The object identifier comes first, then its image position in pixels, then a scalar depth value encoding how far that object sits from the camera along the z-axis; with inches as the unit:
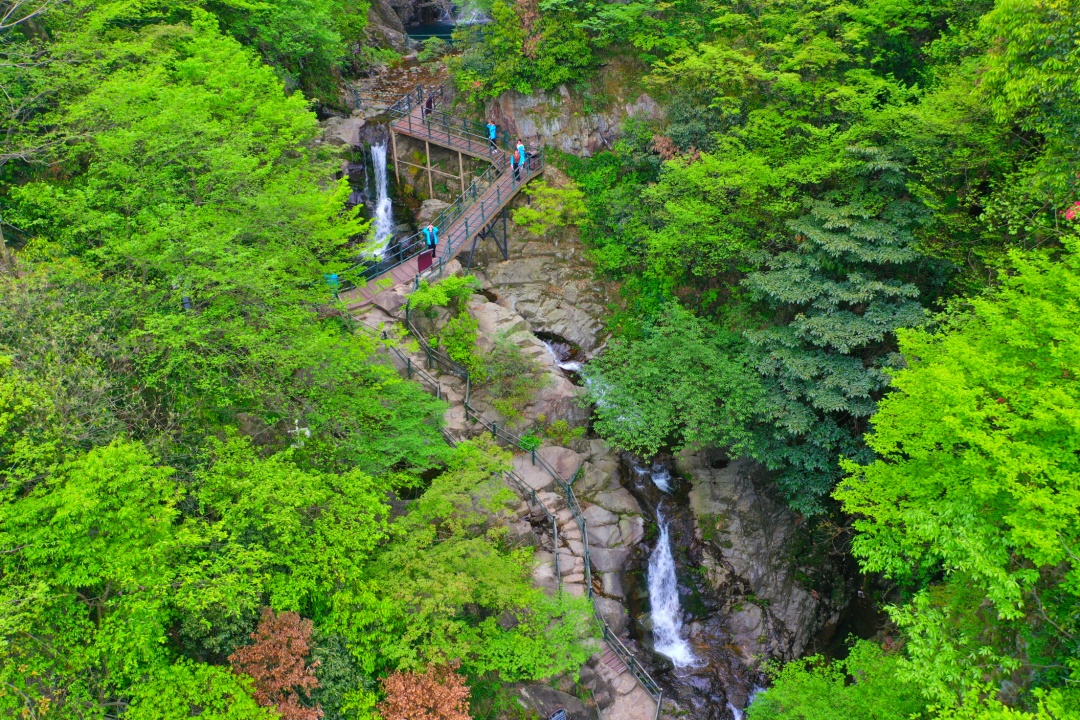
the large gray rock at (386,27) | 1585.9
